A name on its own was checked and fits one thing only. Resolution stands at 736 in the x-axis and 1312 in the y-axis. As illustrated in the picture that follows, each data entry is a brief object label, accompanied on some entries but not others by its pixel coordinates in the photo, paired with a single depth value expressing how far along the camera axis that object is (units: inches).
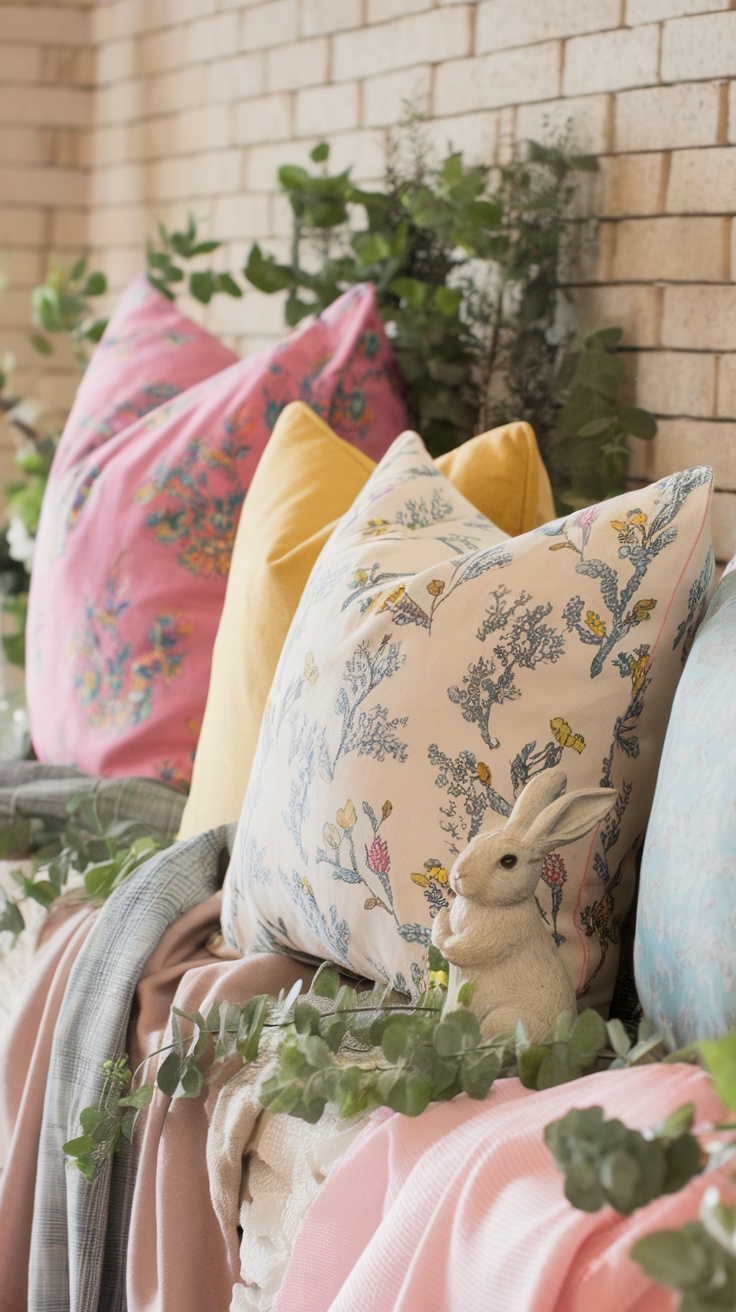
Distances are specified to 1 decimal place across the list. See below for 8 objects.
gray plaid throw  97.9
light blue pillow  86.6
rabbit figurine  88.9
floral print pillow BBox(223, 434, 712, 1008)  93.5
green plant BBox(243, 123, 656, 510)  118.9
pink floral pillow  121.6
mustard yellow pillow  107.5
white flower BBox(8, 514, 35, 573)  153.8
